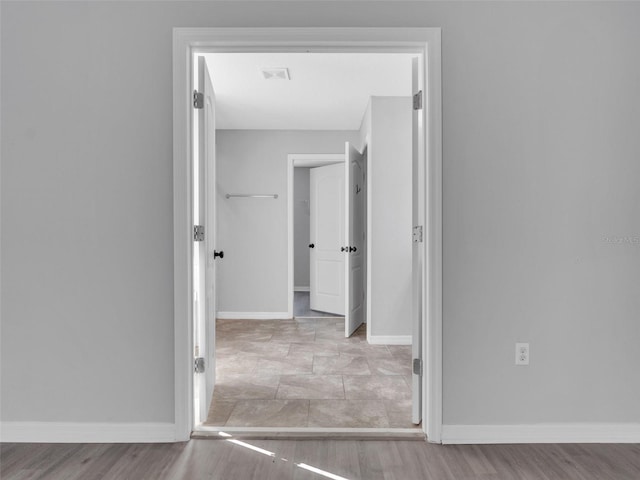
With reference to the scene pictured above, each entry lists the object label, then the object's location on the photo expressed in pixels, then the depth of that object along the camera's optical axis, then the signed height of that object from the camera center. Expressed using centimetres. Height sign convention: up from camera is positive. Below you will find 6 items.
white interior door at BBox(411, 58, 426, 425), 221 -12
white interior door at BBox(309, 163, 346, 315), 560 +2
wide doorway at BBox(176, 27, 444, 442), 224 -60
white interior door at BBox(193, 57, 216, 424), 223 -4
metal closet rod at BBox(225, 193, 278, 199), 541 +57
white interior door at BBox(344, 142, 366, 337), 435 +0
